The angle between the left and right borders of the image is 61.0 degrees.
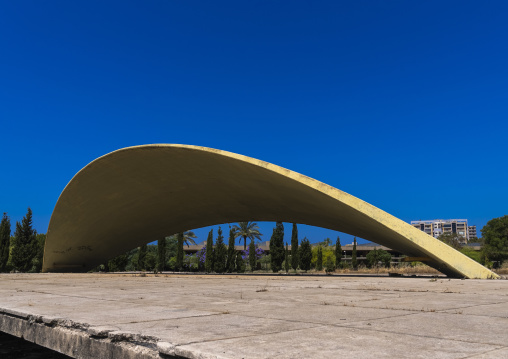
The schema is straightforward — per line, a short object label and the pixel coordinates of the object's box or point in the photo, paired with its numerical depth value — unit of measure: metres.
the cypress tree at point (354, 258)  49.78
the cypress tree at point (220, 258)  39.91
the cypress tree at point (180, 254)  41.78
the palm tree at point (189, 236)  62.55
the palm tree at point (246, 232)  60.25
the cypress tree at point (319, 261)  44.92
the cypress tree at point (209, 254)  41.21
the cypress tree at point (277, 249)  44.50
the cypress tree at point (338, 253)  49.66
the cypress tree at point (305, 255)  44.22
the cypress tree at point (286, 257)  41.95
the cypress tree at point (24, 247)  33.25
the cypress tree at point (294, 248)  44.91
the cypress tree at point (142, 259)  39.22
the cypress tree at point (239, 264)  40.34
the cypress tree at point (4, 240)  33.28
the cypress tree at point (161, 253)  39.66
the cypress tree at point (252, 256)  46.28
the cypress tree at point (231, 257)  40.17
